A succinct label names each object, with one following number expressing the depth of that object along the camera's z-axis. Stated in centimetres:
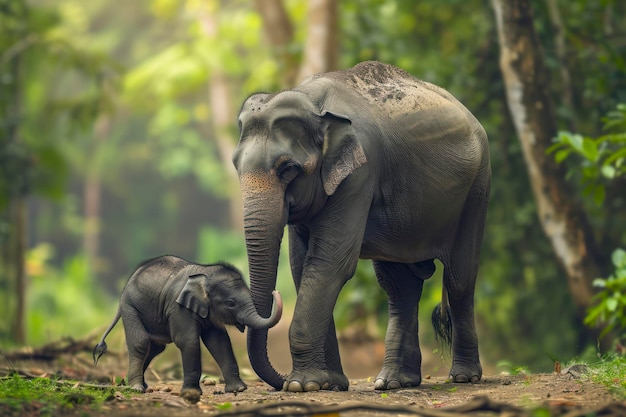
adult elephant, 1481
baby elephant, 1480
